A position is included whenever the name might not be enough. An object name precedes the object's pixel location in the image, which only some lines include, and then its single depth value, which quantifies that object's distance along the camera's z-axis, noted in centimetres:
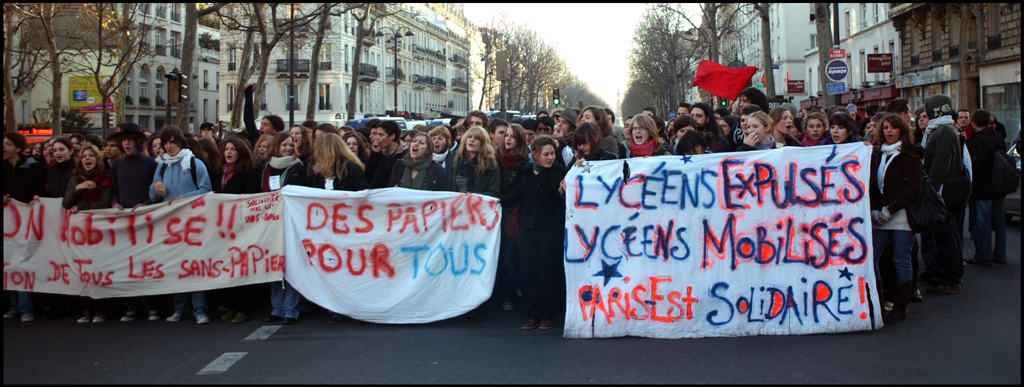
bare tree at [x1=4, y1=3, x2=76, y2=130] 2644
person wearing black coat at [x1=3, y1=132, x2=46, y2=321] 769
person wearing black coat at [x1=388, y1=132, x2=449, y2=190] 729
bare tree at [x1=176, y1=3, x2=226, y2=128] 2269
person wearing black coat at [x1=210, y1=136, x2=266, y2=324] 721
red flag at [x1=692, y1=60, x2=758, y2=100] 1202
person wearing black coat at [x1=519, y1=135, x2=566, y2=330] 659
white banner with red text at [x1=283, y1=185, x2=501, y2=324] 678
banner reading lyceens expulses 614
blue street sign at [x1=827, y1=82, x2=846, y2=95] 1922
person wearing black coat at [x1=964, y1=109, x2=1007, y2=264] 898
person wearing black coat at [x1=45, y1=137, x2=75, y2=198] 769
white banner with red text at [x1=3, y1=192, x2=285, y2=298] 714
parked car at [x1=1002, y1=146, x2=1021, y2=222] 1230
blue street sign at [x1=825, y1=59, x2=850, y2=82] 1878
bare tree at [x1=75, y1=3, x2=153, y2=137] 2625
